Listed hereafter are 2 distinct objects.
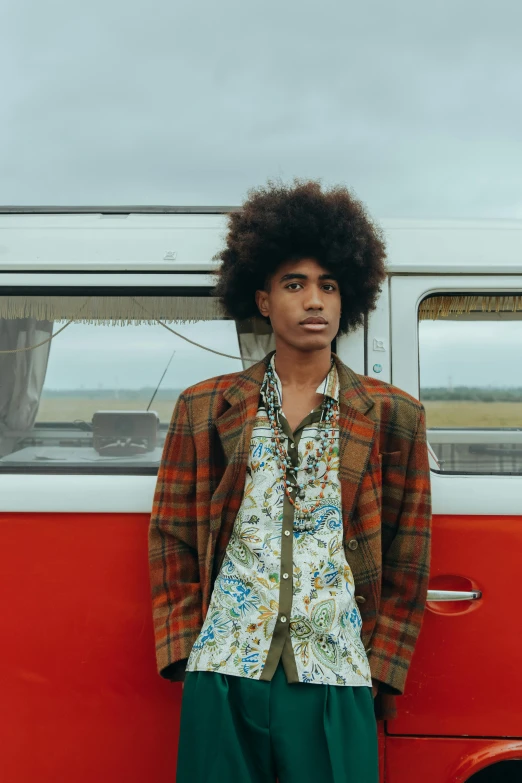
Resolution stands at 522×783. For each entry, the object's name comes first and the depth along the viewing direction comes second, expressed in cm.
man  167
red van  213
